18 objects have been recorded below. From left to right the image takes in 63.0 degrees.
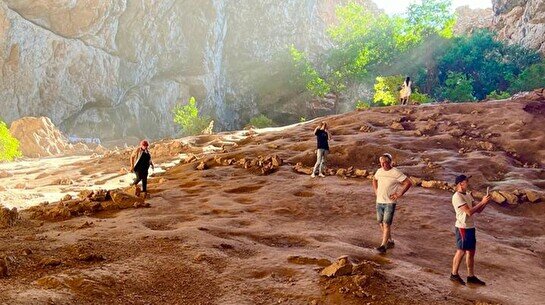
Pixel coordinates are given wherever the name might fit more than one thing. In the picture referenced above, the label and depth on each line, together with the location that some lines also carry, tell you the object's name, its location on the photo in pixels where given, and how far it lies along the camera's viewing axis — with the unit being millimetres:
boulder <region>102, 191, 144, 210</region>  11350
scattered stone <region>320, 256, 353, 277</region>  6266
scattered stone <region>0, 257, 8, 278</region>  5589
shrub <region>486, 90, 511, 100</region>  36050
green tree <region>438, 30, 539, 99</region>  49853
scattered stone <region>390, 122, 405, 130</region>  21766
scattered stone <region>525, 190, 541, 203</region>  13086
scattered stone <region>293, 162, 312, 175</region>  16203
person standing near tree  25438
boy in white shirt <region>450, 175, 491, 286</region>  6867
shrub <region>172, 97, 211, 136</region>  44531
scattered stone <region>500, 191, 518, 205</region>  13125
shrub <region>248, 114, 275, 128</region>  51188
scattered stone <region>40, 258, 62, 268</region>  6258
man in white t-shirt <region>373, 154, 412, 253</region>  8094
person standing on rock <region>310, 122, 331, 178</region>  14805
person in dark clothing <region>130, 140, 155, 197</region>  12742
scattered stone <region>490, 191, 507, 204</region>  13180
